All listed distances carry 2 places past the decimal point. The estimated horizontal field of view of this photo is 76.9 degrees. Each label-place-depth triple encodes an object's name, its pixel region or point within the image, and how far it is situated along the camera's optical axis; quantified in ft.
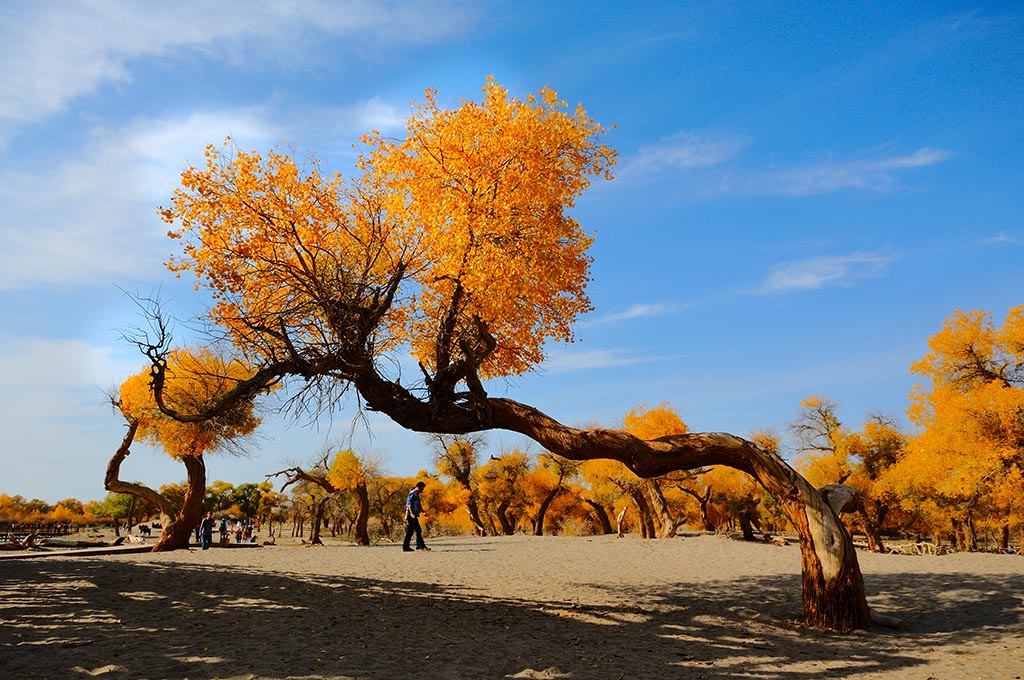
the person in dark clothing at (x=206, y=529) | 84.58
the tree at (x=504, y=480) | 163.84
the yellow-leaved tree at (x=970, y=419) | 90.17
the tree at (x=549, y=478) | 154.71
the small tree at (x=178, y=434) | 74.84
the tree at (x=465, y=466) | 143.64
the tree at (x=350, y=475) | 117.08
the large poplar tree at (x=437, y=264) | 40.73
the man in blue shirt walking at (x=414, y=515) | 68.13
